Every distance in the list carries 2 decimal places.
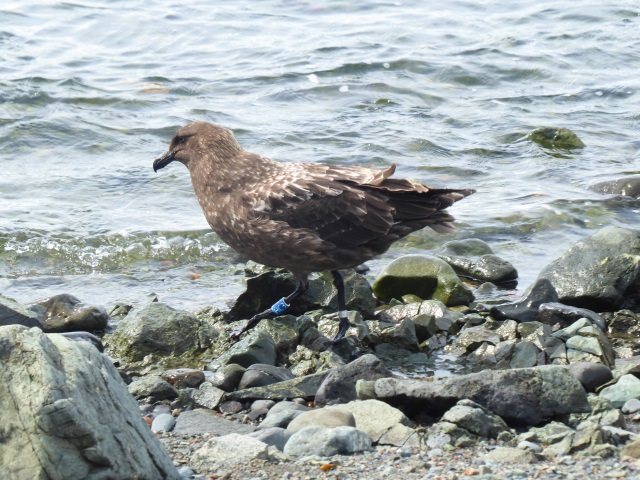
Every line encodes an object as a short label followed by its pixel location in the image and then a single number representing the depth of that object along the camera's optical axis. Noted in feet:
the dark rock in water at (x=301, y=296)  44.01
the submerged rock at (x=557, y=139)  73.92
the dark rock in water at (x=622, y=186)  62.69
